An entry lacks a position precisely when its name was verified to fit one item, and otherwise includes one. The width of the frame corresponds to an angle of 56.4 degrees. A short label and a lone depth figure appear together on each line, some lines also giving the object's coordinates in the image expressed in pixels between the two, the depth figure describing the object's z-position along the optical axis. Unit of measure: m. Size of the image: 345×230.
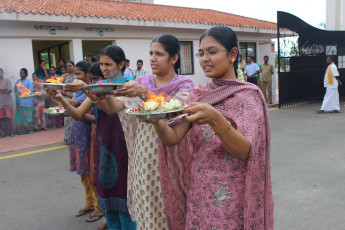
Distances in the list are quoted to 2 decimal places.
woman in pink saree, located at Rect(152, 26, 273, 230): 1.56
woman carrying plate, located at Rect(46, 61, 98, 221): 3.35
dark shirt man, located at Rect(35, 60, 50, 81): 10.50
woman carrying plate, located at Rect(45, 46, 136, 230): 2.72
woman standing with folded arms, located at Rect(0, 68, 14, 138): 8.66
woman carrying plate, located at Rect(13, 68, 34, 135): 9.07
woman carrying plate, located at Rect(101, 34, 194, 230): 2.22
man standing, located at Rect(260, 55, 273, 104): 13.55
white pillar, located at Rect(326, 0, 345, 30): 13.81
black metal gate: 11.70
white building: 9.47
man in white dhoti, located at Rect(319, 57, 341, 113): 10.40
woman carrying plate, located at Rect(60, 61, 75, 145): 5.14
